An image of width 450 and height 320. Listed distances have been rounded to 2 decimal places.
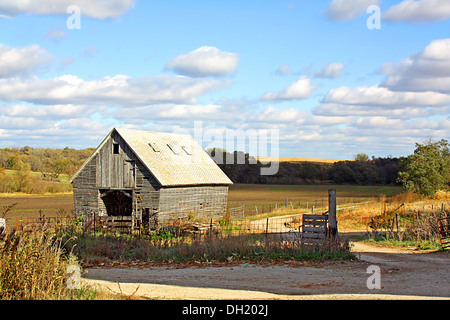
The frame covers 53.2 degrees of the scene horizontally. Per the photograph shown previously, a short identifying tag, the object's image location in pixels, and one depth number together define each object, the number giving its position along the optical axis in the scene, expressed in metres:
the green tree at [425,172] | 43.06
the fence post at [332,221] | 18.59
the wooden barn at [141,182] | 31.05
